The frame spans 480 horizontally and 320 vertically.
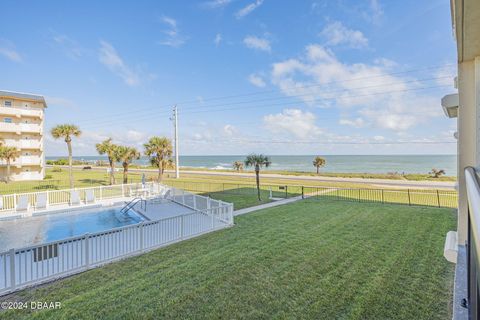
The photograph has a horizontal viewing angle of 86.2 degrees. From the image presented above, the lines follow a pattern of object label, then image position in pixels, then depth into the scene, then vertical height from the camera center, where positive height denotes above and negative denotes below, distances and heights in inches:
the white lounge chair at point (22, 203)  472.1 -74.4
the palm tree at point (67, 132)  848.3 +101.3
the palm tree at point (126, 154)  951.6 +29.1
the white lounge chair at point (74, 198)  540.4 -75.3
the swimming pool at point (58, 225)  353.1 -103.5
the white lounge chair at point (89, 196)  562.1 -74.7
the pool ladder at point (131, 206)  519.4 -92.4
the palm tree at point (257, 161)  657.0 -1.8
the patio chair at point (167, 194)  612.4 -78.5
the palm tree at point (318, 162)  1760.6 -17.1
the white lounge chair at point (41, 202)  497.7 -75.9
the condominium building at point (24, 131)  1138.7 +144.2
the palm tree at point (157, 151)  981.8 +40.0
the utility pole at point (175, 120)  1424.7 +231.2
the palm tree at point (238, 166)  1758.6 -38.7
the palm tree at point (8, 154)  1036.6 +37.9
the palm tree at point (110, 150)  959.0 +44.5
